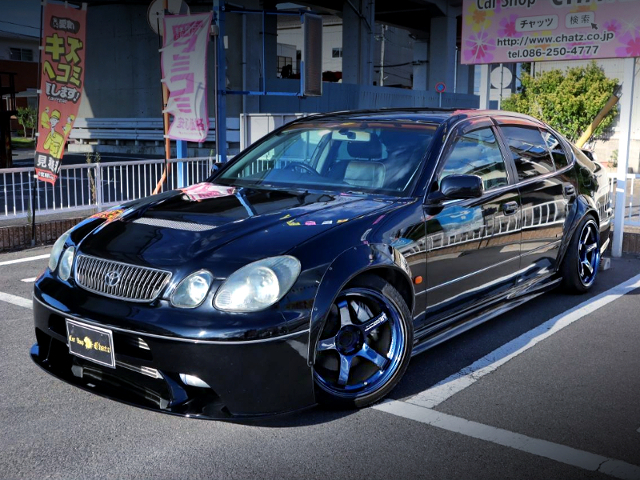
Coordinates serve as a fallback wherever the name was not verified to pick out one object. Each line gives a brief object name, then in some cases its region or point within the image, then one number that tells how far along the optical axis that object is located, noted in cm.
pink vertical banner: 884
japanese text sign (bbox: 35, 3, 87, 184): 774
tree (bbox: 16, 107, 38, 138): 3348
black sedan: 326
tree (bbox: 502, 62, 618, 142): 1847
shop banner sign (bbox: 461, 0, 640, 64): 740
